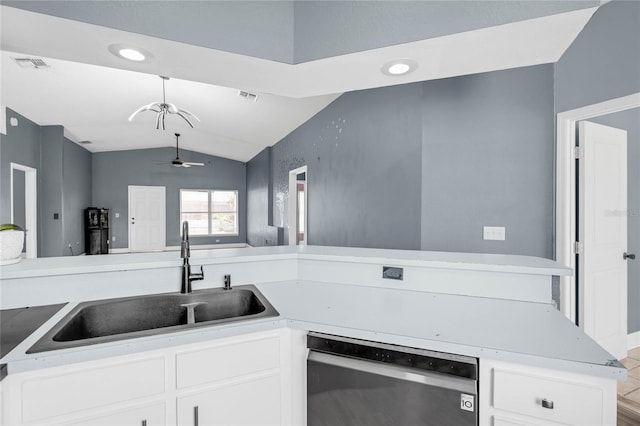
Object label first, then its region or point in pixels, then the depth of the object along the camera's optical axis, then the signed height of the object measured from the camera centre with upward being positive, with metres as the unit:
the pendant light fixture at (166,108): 3.97 +1.32
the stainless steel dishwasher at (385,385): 1.07 -0.60
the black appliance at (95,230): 8.64 -0.47
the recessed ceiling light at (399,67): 1.61 +0.74
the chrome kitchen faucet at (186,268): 1.65 -0.29
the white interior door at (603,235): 2.56 -0.19
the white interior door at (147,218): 10.05 -0.17
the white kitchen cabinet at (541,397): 0.97 -0.58
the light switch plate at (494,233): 2.67 -0.18
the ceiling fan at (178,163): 7.34 +1.13
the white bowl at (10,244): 1.50 -0.14
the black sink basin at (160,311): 1.39 -0.47
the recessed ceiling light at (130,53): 1.46 +0.74
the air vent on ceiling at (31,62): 3.72 +1.75
